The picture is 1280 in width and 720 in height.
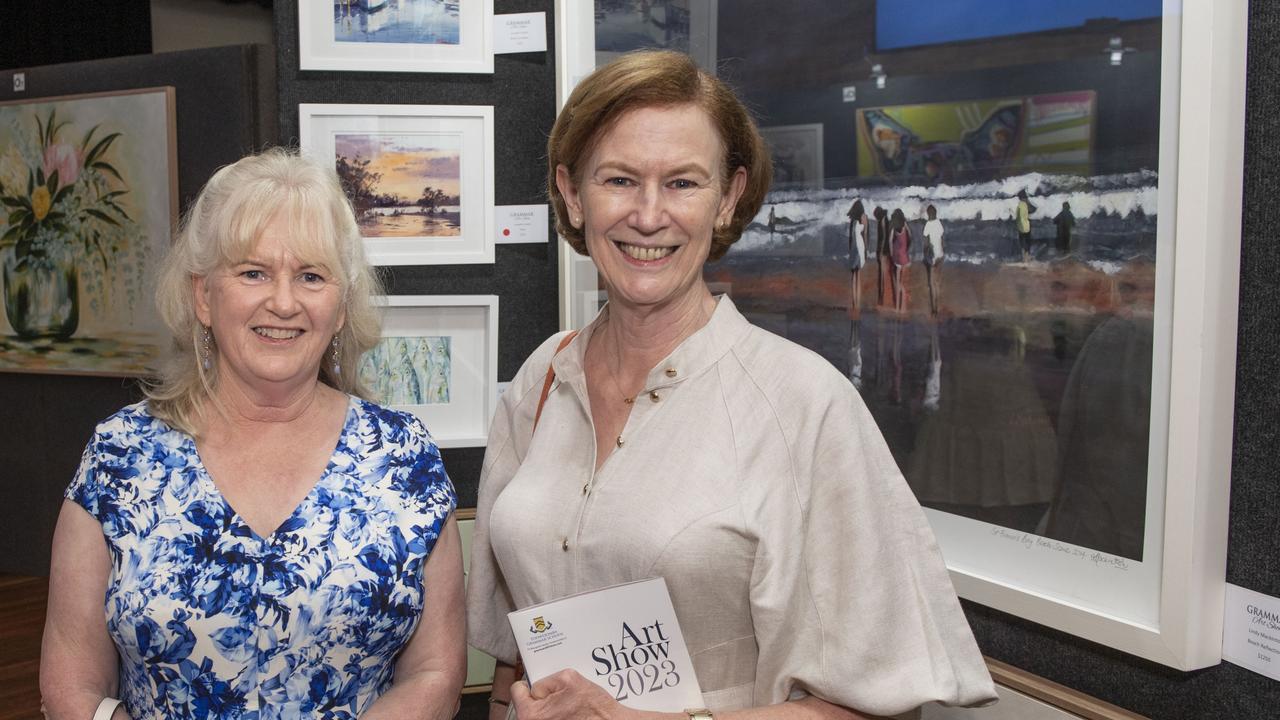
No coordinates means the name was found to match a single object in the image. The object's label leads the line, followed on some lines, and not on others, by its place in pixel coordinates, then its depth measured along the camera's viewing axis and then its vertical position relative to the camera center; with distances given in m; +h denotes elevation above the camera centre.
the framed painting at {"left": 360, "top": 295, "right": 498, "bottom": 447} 2.89 -0.27
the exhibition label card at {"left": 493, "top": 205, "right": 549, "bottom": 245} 2.91 +0.11
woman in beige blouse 1.35 -0.29
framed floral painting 5.14 +0.18
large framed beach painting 1.25 -0.01
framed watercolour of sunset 2.81 +0.24
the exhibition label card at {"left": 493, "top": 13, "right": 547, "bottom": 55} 2.85 +0.62
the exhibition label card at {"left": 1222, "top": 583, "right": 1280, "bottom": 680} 1.22 -0.43
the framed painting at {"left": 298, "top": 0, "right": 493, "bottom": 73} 2.77 +0.61
